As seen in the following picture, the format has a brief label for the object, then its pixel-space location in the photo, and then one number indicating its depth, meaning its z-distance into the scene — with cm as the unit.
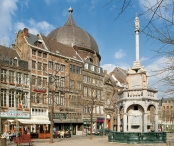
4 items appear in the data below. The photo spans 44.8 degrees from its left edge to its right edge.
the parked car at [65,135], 2650
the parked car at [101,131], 3401
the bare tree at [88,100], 3972
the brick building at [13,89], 2910
